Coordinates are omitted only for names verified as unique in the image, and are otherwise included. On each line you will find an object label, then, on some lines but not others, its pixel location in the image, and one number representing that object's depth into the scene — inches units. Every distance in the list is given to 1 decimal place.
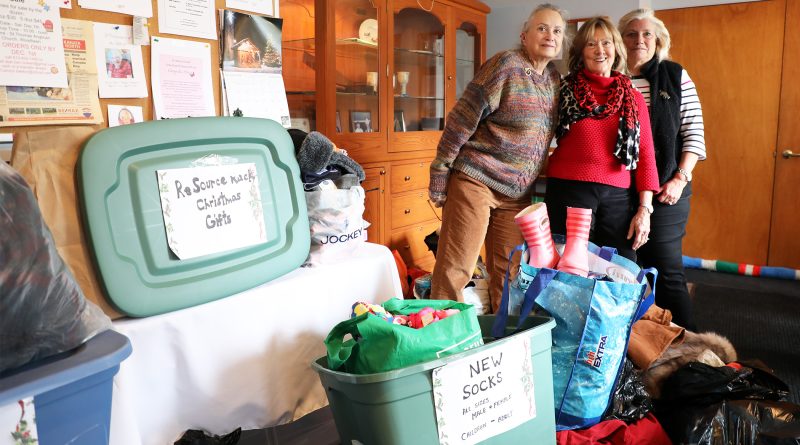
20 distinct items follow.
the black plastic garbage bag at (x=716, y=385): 58.9
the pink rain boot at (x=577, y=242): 55.7
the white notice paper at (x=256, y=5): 56.5
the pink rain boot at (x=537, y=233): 55.2
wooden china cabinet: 107.2
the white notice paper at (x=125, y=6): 50.3
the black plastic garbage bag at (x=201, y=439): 37.3
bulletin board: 50.0
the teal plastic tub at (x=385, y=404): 36.1
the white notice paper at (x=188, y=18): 53.7
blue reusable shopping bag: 50.1
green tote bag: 36.5
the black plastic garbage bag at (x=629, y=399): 58.2
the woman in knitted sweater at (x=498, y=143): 75.9
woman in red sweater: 72.6
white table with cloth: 35.1
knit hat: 44.5
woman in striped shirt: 78.3
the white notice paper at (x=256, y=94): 59.7
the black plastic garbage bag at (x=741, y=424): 54.4
